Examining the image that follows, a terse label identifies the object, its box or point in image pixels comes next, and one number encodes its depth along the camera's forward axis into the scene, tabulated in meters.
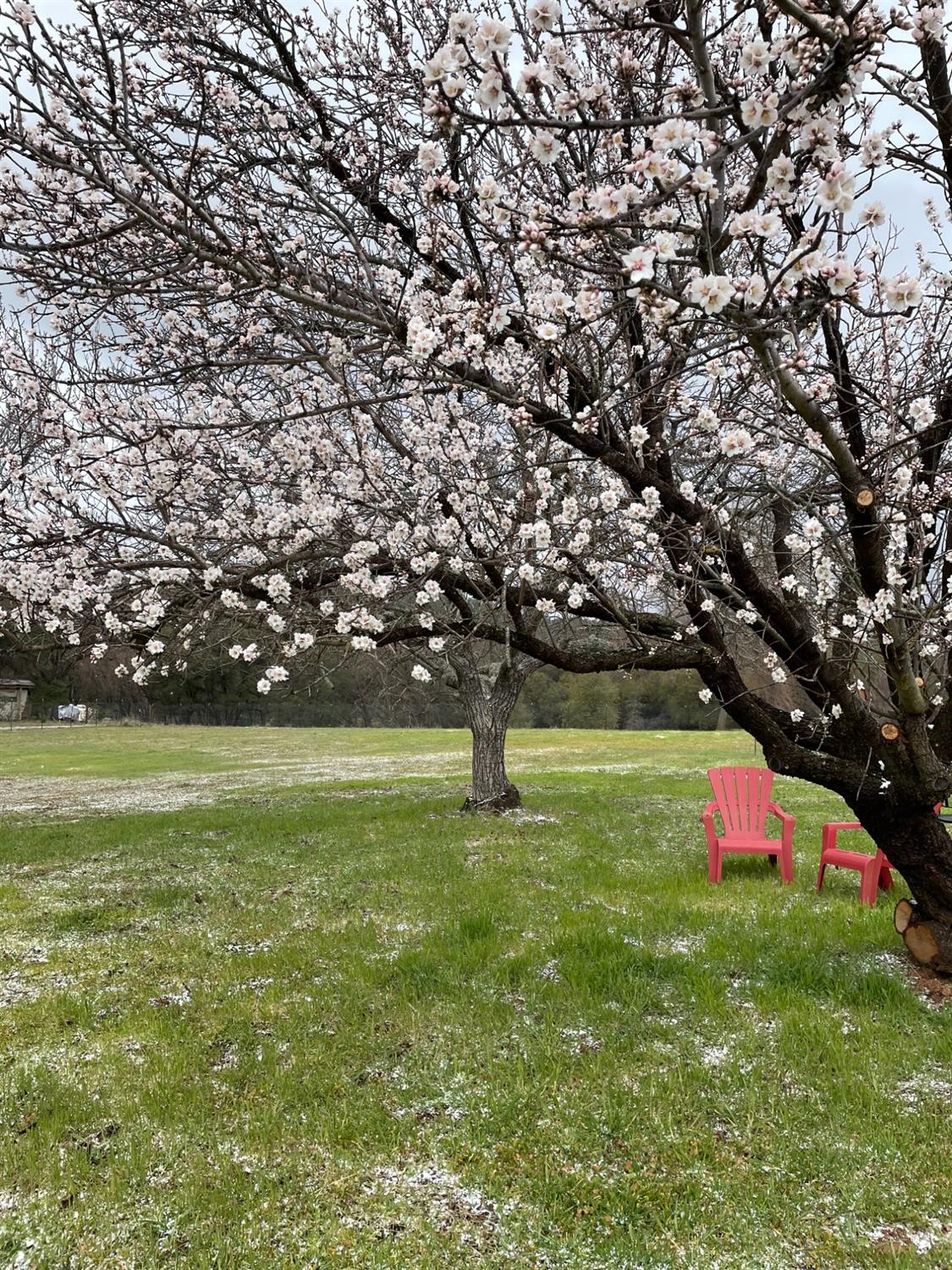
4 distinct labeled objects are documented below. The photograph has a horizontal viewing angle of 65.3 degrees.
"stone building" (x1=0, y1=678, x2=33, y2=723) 46.71
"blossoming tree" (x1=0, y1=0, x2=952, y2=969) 2.56
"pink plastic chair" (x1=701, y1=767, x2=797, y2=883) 8.20
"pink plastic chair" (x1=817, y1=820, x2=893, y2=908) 6.32
